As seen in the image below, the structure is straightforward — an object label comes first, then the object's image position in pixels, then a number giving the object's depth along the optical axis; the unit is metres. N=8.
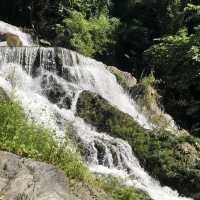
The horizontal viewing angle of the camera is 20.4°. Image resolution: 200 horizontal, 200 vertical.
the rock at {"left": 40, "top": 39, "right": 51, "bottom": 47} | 24.15
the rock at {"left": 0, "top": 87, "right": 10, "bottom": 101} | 11.62
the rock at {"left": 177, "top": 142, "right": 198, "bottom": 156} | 13.31
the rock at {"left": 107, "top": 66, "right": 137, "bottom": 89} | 19.73
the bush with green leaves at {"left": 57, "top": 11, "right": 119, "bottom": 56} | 24.83
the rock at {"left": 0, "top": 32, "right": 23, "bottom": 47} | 21.89
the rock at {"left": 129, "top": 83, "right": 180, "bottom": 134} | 17.92
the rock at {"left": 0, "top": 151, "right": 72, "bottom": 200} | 5.32
